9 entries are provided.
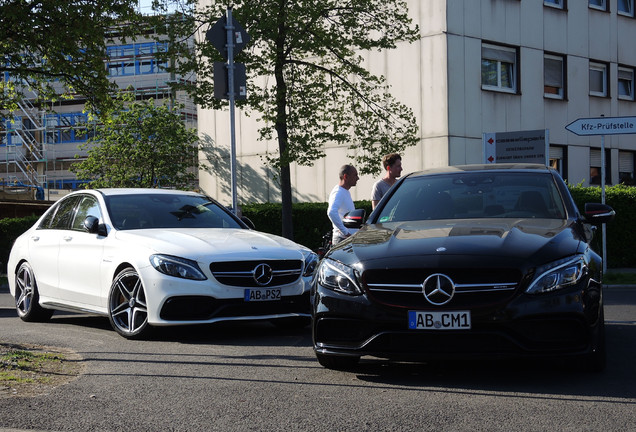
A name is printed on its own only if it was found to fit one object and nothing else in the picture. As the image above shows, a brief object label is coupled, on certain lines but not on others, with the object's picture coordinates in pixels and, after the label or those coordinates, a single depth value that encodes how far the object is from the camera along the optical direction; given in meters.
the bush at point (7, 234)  22.23
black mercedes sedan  5.94
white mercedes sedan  8.61
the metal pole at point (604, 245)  16.67
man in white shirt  11.37
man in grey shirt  11.84
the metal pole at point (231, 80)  13.15
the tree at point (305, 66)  19.34
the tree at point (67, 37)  19.14
